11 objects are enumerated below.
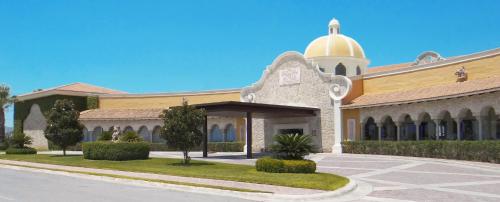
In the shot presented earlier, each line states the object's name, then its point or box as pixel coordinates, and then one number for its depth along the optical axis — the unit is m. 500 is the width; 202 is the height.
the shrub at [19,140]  46.12
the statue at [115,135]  37.13
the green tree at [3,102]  60.34
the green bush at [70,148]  53.29
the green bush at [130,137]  36.57
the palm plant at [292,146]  22.30
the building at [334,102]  31.58
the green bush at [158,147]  51.34
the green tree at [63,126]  39.47
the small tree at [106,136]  39.81
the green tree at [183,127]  28.36
